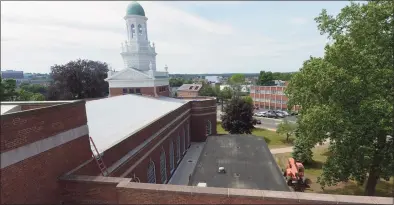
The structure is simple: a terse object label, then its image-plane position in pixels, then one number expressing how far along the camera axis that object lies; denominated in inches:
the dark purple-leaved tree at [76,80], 1724.9
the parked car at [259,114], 2265.3
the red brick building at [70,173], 260.4
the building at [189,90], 3193.9
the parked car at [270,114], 2187.1
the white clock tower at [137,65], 1183.6
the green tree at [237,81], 3050.2
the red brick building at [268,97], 2576.3
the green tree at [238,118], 1266.5
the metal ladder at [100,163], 385.0
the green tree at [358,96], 450.0
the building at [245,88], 3754.7
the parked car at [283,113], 2208.9
